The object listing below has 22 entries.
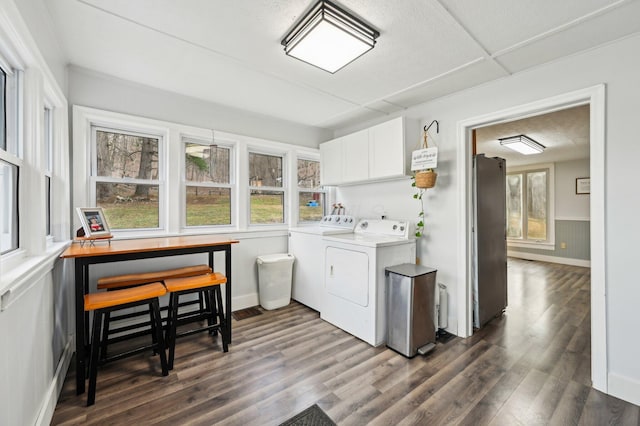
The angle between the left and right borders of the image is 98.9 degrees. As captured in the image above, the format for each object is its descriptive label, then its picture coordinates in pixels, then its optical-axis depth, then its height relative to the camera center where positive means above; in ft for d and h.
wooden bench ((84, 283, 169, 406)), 5.81 -2.16
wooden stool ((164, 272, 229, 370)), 7.09 -2.36
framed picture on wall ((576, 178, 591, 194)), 19.44 +1.86
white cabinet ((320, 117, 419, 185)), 9.37 +2.24
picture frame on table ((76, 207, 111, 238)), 7.05 -0.25
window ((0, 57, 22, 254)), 4.58 +0.96
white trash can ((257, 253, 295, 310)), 10.96 -2.75
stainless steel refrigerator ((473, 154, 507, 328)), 9.50 -1.00
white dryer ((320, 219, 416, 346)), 8.27 -2.02
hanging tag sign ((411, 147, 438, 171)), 8.52 +1.71
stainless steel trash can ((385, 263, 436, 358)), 7.72 -2.84
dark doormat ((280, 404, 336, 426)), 5.27 -4.07
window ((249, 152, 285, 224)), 11.83 +1.04
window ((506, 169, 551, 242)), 21.59 +0.50
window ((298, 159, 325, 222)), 13.29 +0.97
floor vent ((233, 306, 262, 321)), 10.26 -3.91
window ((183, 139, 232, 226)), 10.28 +1.12
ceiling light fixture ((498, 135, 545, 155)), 13.82 +3.66
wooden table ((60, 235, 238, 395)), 6.13 -1.04
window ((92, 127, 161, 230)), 8.66 +1.16
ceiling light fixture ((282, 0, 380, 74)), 5.27 +3.75
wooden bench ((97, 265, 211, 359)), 6.76 -1.91
